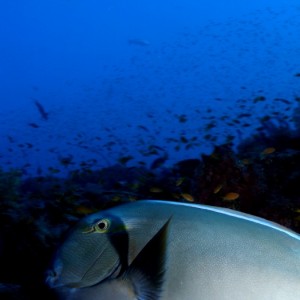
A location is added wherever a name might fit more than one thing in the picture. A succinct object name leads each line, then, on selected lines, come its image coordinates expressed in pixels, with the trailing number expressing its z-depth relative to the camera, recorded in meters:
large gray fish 0.99
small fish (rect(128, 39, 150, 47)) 17.67
